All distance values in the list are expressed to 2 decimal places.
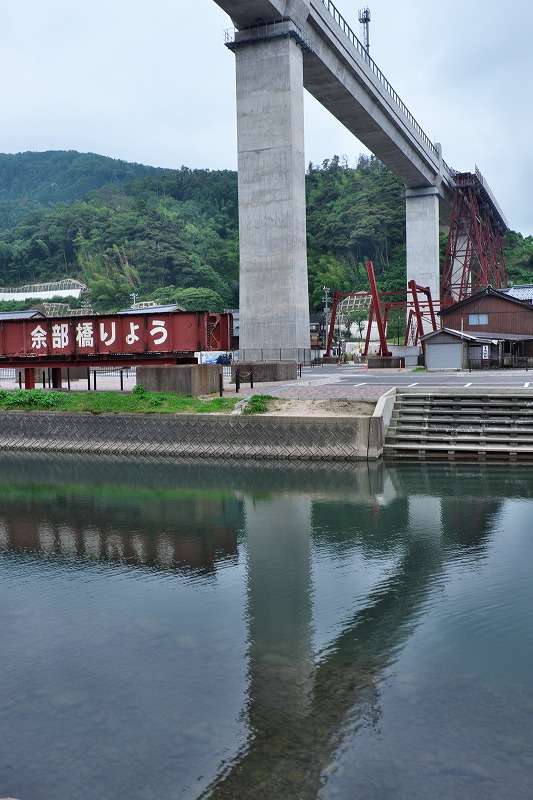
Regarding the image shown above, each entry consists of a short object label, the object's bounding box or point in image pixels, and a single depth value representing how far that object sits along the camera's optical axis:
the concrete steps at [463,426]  20.77
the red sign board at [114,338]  26.03
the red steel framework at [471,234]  73.31
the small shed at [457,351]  41.31
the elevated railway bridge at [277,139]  36.78
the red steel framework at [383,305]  47.78
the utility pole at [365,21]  63.89
